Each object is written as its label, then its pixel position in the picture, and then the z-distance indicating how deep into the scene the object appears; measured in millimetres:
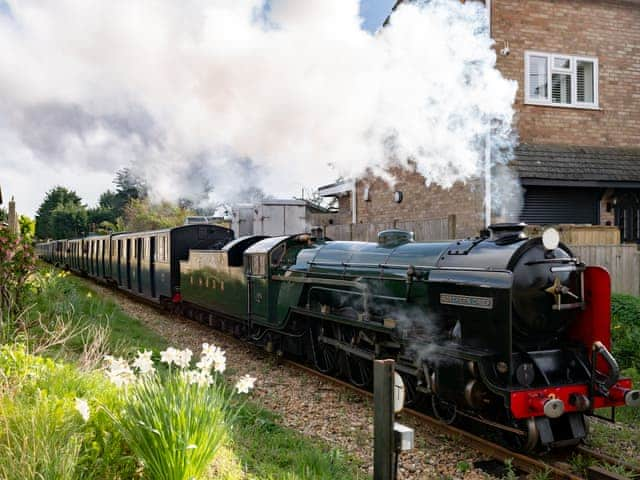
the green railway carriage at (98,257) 23375
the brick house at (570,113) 11977
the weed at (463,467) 5332
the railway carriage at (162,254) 14938
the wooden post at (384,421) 3555
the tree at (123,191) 60344
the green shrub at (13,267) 8477
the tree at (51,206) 67375
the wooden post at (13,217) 10745
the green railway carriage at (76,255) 30047
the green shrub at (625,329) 8727
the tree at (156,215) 41344
